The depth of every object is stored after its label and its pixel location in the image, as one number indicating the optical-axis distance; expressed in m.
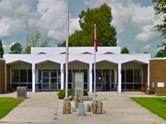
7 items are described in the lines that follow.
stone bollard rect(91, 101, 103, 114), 15.86
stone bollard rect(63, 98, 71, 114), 15.79
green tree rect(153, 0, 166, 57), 20.33
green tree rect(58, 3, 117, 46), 58.03
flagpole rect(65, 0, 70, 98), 17.27
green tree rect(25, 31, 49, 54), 66.38
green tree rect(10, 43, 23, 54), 98.88
